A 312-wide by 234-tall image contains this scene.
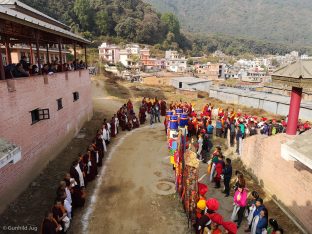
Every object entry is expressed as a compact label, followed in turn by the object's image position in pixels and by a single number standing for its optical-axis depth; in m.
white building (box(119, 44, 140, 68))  83.12
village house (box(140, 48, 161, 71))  87.38
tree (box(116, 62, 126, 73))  72.25
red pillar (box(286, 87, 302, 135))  8.49
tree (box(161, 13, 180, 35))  124.69
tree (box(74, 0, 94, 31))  92.62
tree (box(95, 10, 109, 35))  97.44
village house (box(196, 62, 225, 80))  90.94
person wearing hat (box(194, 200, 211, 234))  6.77
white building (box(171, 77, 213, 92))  47.74
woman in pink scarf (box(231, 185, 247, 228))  8.18
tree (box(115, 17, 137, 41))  102.12
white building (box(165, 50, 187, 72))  89.81
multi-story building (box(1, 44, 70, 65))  28.64
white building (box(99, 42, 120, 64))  84.06
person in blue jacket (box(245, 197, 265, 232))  7.40
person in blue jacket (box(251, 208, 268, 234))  7.12
